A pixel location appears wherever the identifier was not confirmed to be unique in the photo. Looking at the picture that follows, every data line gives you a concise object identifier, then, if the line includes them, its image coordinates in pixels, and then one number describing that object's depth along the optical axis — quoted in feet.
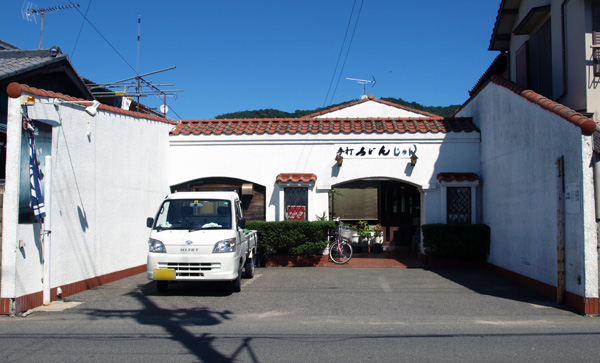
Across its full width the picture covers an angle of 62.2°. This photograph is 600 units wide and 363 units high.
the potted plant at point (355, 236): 54.19
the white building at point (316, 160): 46.85
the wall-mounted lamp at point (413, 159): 46.75
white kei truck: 30.68
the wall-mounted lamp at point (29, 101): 27.12
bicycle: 46.50
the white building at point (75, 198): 26.89
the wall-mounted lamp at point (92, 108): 30.22
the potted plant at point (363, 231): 54.49
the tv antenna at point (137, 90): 71.72
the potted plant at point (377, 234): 55.98
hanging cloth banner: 27.73
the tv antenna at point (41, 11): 68.28
